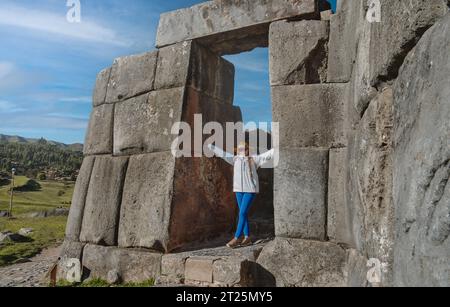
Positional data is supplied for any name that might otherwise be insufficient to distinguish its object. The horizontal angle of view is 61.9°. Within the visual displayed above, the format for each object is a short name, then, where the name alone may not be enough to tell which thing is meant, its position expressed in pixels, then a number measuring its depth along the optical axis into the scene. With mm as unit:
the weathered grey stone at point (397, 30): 1763
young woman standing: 5012
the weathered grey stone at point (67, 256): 5727
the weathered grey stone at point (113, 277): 5001
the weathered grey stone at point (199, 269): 4184
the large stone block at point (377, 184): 2375
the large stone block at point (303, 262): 3855
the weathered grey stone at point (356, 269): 2780
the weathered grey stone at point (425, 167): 1471
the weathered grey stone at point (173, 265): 4492
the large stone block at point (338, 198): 3863
